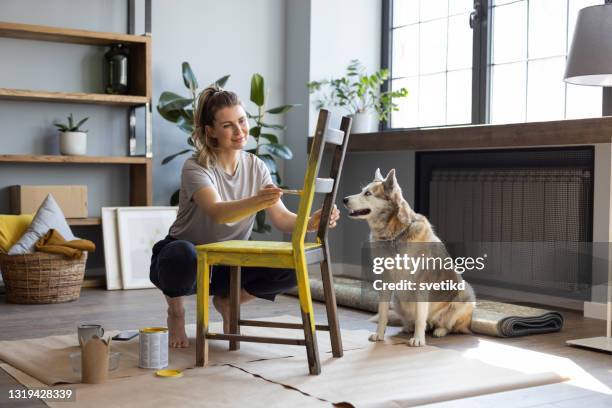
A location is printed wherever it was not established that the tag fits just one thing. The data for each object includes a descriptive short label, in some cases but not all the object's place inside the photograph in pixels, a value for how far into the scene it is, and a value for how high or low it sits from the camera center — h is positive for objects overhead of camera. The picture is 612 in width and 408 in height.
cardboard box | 4.61 -0.15
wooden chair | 2.55 -0.27
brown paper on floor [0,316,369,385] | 2.58 -0.64
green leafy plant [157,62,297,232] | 5.01 +0.36
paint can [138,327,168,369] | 2.62 -0.56
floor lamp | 3.15 +0.50
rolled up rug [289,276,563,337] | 3.39 -0.62
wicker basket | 4.19 -0.55
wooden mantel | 3.70 +0.21
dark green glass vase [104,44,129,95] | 4.95 +0.63
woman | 2.81 -0.14
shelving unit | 4.58 +0.45
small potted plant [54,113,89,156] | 4.76 +0.19
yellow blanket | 4.24 -0.38
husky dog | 3.17 -0.26
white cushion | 4.24 -0.29
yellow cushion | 4.29 -0.30
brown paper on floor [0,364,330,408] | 2.24 -0.63
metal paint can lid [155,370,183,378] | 2.53 -0.63
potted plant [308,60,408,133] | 5.27 +0.53
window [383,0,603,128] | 4.40 +0.69
